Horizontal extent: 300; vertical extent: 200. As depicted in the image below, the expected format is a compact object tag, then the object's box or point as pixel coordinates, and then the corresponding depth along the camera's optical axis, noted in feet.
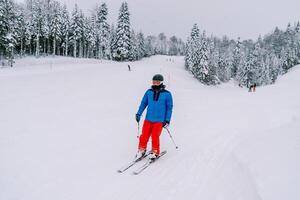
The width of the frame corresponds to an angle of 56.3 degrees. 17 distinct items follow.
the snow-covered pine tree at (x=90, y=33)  246.68
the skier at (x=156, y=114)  24.53
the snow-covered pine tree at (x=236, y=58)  310.76
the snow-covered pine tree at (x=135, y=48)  281.37
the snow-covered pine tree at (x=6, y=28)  152.97
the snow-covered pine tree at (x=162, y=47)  584.56
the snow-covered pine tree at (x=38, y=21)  225.87
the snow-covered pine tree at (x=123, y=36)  198.08
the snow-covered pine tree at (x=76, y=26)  229.04
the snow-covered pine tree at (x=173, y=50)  583.91
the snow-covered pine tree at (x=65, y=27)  237.66
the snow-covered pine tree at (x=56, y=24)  224.74
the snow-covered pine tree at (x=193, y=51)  208.78
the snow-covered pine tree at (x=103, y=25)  229.04
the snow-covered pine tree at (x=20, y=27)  200.57
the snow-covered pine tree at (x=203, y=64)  201.16
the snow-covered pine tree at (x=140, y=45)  318.24
